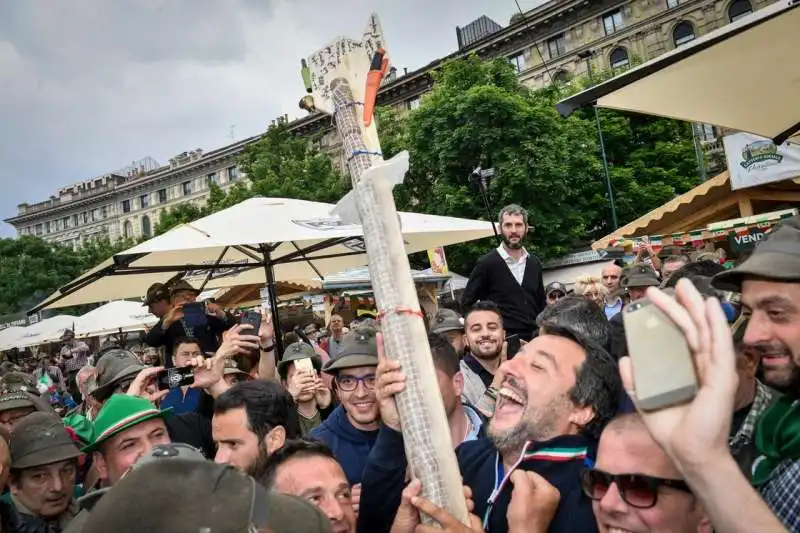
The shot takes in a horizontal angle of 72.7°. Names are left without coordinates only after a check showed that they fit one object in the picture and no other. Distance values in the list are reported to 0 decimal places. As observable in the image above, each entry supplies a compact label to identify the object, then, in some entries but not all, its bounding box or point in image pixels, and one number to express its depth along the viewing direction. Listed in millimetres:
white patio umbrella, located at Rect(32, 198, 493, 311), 4582
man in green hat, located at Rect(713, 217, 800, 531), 1492
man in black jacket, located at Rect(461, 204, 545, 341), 5184
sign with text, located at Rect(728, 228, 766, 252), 9473
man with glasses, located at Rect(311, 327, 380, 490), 2955
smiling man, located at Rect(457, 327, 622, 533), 1926
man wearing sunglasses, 1516
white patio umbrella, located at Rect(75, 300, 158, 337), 16609
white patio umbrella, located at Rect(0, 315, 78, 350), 19166
